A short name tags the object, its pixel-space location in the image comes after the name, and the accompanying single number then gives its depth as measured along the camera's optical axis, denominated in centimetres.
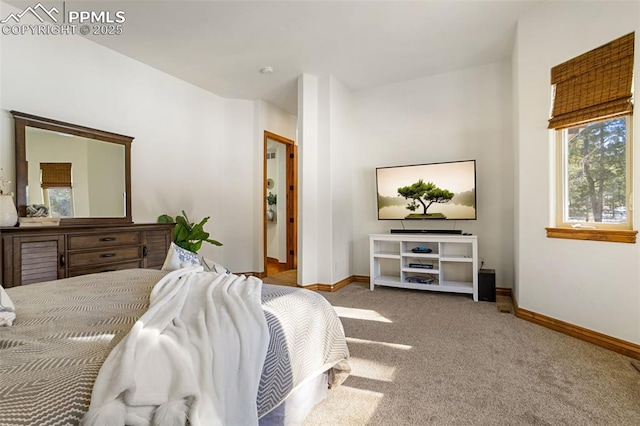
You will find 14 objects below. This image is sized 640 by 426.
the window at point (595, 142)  231
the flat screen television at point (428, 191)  395
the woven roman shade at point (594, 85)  227
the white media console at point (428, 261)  376
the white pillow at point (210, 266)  232
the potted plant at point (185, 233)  375
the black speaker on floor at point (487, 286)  357
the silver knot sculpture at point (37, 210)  275
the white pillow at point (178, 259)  204
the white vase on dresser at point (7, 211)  246
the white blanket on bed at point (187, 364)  70
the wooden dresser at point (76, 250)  239
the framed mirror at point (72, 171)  276
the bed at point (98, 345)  66
